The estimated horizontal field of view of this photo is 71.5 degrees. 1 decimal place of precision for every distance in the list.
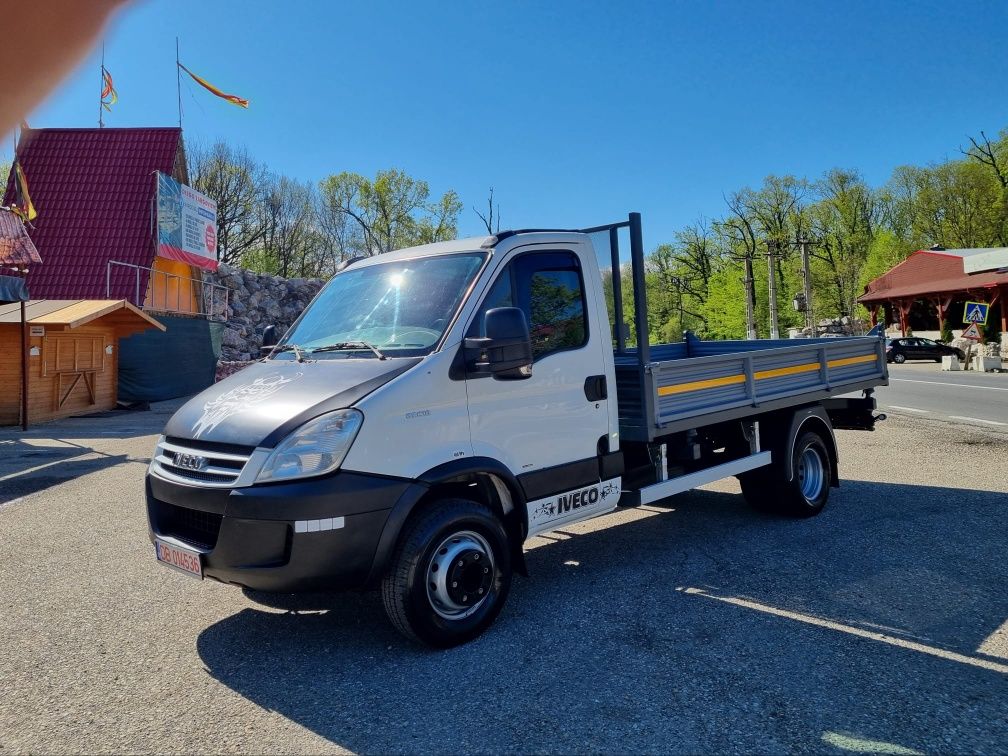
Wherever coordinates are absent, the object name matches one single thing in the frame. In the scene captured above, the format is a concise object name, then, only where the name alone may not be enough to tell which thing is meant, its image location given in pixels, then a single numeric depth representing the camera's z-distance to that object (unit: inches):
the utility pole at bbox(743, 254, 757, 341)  1642.3
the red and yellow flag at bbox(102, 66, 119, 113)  1094.9
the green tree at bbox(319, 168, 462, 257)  2097.7
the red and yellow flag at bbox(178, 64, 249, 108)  1246.3
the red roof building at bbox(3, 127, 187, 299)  960.3
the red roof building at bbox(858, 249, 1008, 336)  1515.7
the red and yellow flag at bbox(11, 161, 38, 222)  709.2
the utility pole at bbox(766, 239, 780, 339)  1633.6
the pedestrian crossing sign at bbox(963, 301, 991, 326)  1181.1
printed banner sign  1014.4
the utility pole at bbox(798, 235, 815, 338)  1583.2
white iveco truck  136.4
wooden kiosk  662.5
